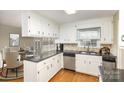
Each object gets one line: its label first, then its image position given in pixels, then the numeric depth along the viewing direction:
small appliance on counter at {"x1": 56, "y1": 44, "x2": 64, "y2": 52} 2.84
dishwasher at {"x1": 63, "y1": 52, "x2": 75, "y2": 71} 2.44
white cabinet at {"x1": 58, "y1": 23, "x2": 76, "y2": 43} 2.68
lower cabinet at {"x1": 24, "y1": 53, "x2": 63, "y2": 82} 1.38
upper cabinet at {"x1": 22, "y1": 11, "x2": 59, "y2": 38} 1.56
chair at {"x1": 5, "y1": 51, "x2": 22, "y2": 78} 2.10
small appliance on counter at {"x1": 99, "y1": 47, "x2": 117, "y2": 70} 1.78
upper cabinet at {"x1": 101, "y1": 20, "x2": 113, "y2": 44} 2.09
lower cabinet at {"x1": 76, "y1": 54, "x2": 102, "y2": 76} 2.08
